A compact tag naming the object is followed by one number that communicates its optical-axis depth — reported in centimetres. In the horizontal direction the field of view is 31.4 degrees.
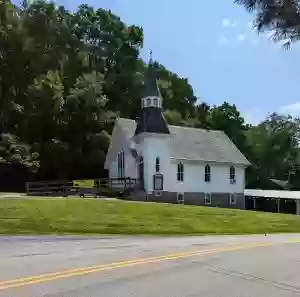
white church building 4688
